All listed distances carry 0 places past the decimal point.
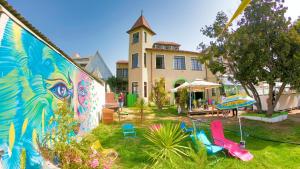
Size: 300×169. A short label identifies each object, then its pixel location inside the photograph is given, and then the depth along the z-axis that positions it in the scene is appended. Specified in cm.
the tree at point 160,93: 2158
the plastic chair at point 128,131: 912
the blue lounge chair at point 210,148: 683
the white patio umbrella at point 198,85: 1734
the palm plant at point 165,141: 598
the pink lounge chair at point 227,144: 682
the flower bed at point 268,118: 1361
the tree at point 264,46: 1252
